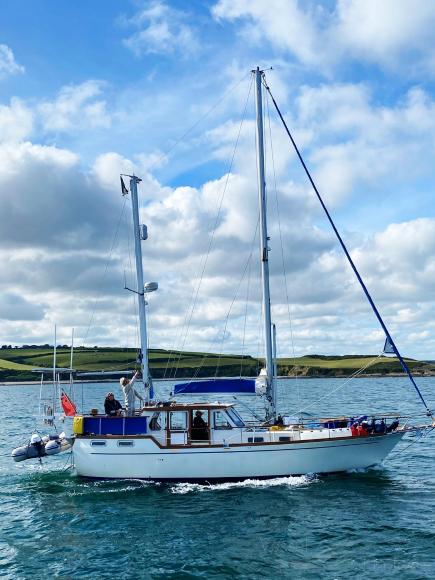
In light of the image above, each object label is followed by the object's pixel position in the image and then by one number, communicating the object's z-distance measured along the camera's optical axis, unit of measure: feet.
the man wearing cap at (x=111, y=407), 84.38
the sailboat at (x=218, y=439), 79.10
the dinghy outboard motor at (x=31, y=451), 84.43
